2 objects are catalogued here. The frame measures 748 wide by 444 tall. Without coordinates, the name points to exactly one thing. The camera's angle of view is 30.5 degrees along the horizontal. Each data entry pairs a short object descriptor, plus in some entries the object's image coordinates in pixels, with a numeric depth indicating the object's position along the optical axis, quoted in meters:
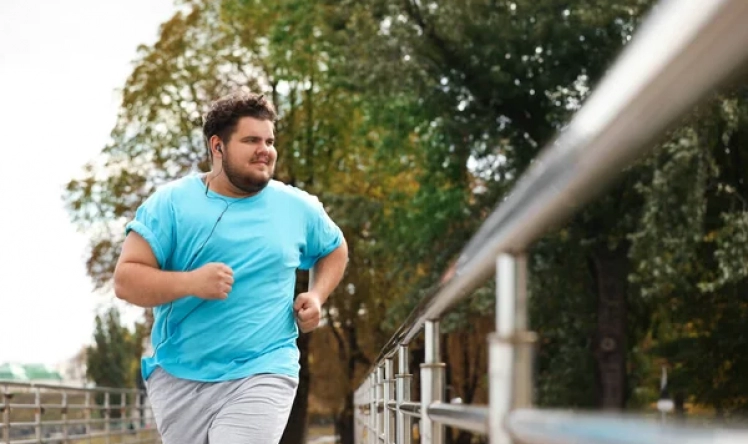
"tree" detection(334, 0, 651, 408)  23.36
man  4.61
